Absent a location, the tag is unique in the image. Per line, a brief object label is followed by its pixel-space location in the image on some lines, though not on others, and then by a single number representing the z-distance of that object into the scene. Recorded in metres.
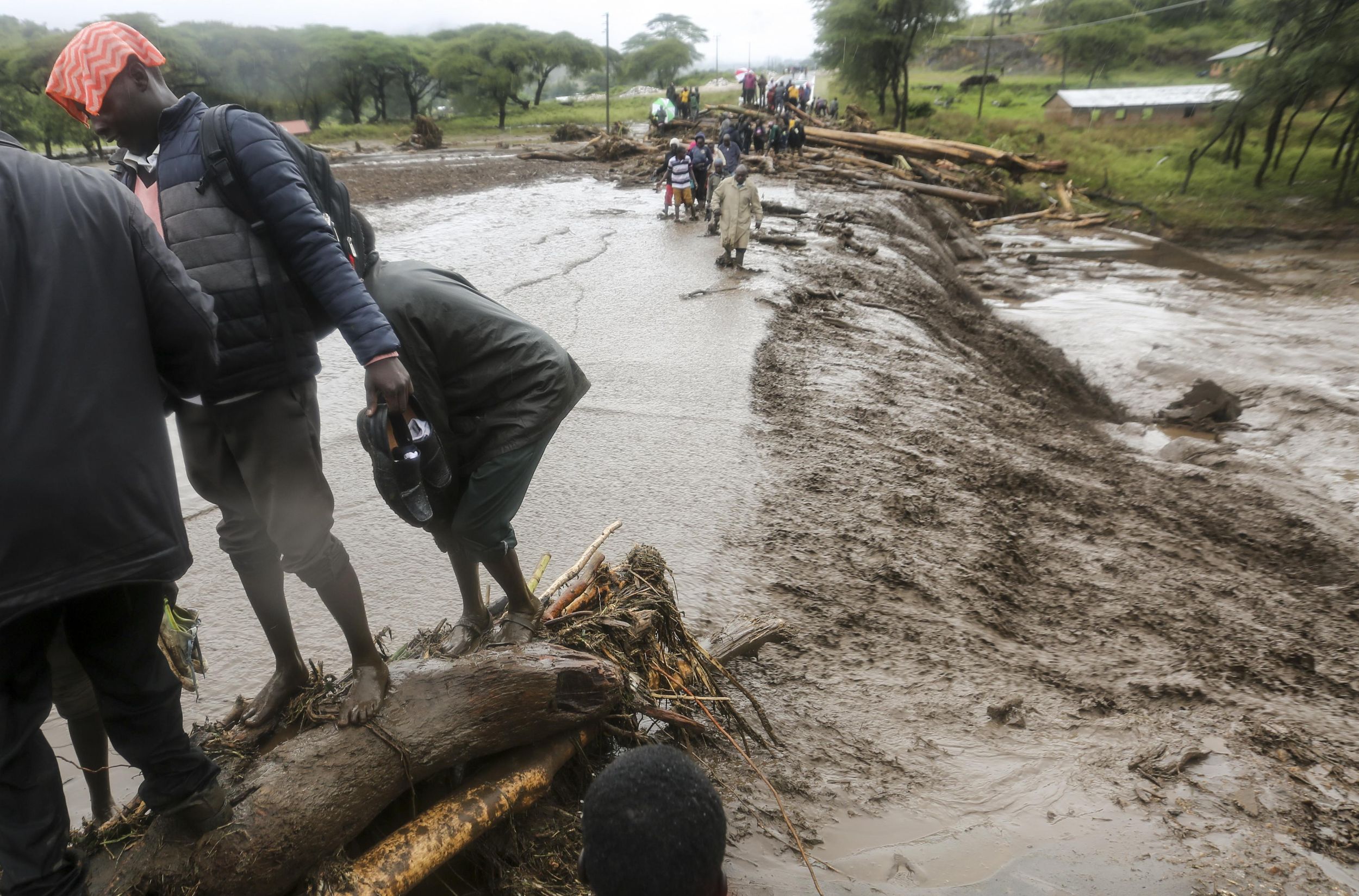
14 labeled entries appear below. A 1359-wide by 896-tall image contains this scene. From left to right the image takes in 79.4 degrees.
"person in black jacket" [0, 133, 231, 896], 1.41
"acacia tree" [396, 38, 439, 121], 48.31
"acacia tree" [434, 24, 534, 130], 47.47
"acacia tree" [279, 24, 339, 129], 42.66
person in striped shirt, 14.46
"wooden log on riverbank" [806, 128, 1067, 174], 23.39
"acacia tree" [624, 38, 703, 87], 67.94
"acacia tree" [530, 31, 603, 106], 50.97
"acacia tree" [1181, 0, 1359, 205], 21.39
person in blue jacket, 1.87
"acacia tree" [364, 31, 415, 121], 46.34
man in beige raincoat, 10.00
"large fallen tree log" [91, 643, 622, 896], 1.77
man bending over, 2.30
